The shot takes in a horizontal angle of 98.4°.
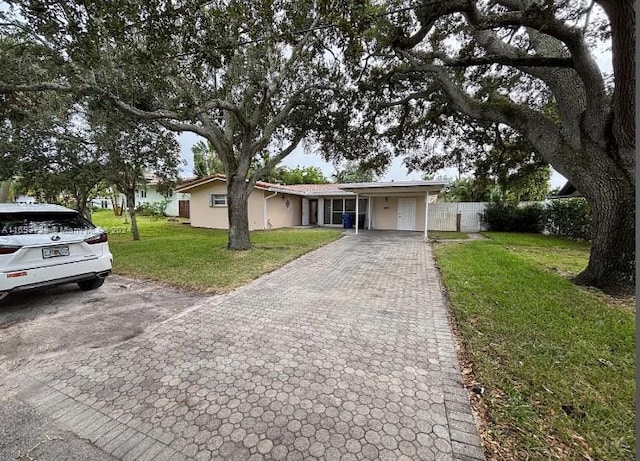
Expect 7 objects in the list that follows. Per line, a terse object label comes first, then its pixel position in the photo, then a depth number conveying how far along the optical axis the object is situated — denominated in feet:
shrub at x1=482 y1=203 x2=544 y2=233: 51.11
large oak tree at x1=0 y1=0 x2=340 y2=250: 14.42
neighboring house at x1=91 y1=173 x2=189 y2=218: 83.56
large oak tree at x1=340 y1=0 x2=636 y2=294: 14.15
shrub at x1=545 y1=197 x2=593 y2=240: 40.11
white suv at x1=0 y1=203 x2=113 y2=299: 11.93
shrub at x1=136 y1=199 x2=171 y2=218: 84.69
